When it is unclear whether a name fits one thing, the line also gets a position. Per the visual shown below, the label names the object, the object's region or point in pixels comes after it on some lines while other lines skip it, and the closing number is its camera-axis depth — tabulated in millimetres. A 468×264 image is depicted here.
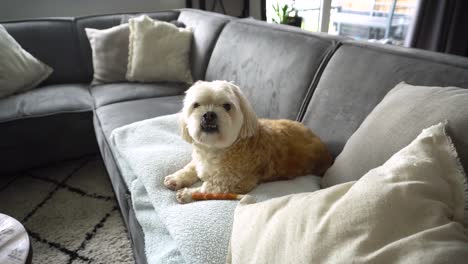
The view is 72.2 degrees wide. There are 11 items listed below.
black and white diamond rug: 1493
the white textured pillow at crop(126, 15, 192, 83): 2219
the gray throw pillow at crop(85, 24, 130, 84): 2281
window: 3729
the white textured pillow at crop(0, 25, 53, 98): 1995
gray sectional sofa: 1063
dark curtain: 2980
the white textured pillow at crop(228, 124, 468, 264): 514
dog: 1085
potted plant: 3059
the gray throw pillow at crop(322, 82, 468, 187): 708
